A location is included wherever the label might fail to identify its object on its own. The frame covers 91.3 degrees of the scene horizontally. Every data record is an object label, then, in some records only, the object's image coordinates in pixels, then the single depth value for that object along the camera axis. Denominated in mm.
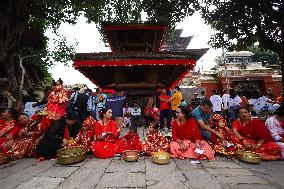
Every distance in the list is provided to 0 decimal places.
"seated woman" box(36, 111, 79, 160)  3114
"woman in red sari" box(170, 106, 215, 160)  2974
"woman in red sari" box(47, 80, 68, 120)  3317
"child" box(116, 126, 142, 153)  3341
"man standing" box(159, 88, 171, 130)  5721
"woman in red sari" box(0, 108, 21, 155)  3118
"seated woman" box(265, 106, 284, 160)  3158
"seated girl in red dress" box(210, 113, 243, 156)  3128
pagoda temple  5061
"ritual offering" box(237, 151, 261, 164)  2712
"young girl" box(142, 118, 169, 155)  3195
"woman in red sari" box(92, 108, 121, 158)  3142
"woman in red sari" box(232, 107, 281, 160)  3009
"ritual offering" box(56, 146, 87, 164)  2686
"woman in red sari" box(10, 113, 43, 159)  3174
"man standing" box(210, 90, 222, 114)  6452
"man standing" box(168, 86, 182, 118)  5832
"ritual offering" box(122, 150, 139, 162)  2807
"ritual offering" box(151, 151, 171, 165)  2684
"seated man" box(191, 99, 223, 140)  3235
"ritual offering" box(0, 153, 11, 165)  2859
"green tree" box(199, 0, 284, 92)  5823
